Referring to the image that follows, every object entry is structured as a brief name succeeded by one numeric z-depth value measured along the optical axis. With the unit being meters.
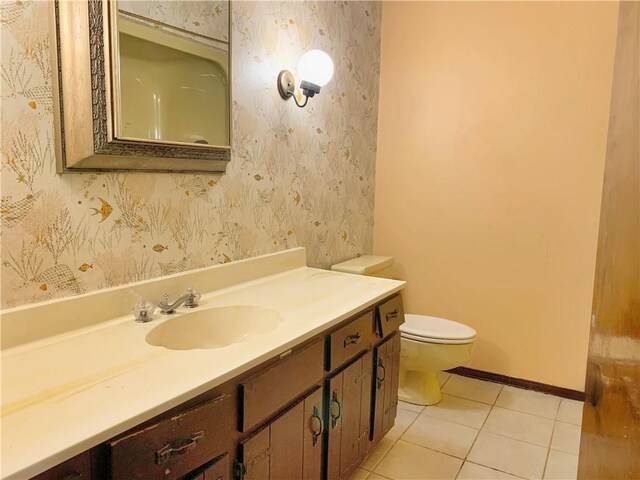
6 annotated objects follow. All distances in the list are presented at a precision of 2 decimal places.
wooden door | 0.48
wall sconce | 1.87
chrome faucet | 1.31
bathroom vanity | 0.75
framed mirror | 1.09
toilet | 2.23
